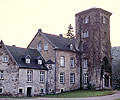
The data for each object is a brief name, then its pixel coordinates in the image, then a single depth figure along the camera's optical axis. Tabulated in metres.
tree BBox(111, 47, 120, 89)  53.97
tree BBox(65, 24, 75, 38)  82.72
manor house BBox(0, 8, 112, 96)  41.50
